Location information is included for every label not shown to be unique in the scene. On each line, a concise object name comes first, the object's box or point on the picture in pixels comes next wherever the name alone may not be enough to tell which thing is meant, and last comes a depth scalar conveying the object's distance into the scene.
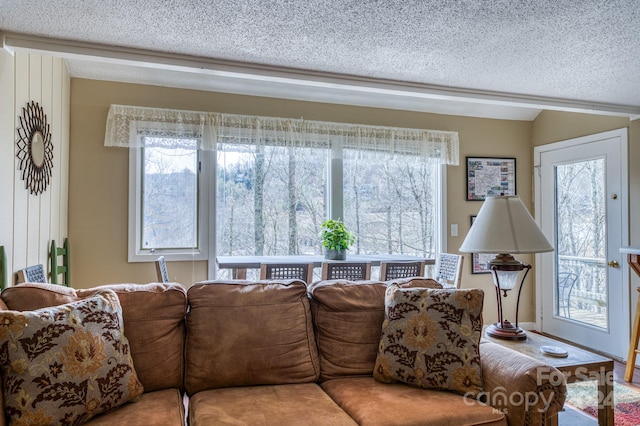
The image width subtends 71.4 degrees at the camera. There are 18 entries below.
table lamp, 2.19
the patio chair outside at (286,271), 3.20
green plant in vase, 3.73
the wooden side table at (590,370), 1.98
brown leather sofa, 1.75
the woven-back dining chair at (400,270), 3.52
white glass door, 4.08
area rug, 2.77
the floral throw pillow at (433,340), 1.97
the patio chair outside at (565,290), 4.58
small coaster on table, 2.09
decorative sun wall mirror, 2.62
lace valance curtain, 3.78
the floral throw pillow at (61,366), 1.54
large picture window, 3.89
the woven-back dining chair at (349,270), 3.42
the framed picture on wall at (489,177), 4.82
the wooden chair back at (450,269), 4.02
